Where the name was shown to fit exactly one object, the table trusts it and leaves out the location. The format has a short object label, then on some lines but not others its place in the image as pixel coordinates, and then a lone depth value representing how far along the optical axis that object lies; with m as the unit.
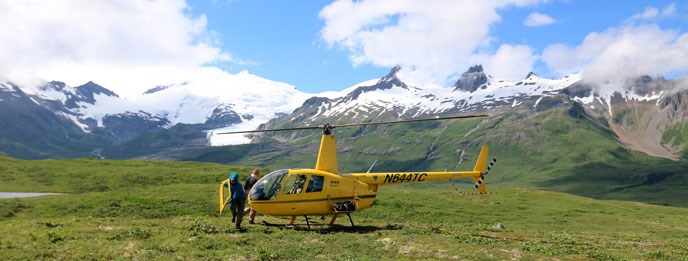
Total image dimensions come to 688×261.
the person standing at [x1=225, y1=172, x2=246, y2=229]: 25.98
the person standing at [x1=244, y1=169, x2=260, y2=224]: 29.25
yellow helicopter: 27.83
